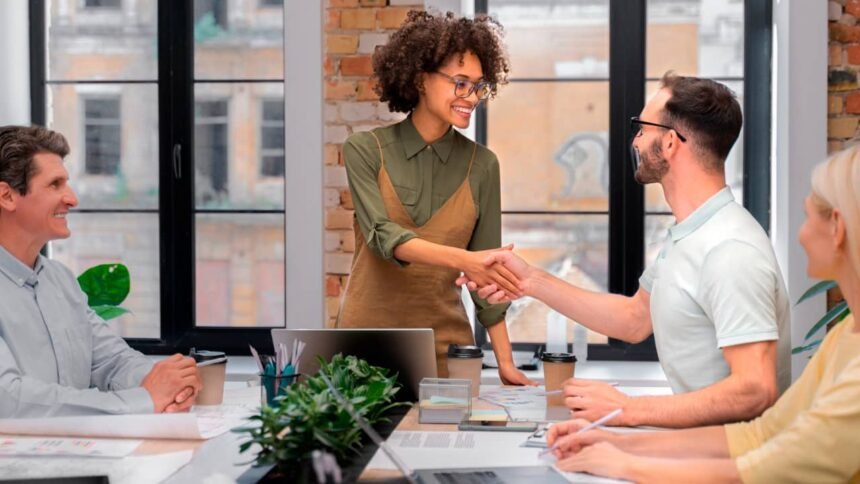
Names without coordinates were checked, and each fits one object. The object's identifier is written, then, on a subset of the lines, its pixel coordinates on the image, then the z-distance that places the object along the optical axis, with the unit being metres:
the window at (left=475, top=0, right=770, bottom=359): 4.03
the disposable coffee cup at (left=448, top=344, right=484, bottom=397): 2.39
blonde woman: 1.55
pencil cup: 2.15
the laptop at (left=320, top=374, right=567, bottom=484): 1.64
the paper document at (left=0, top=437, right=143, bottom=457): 1.86
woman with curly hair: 2.87
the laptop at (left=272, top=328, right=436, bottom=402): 2.30
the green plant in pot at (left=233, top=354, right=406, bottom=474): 1.60
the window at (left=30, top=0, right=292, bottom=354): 4.16
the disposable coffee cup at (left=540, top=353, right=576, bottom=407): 2.33
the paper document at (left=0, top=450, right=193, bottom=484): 1.70
